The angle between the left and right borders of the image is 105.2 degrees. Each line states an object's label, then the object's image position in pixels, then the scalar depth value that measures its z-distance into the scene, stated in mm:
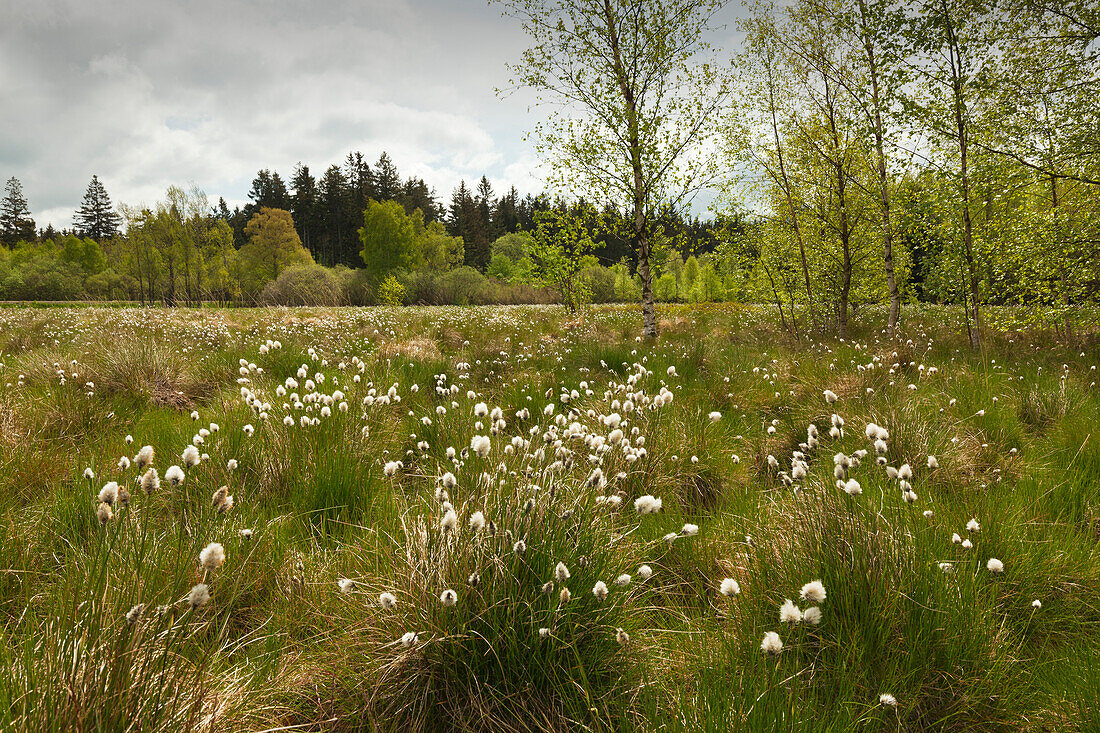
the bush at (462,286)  47625
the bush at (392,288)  34438
